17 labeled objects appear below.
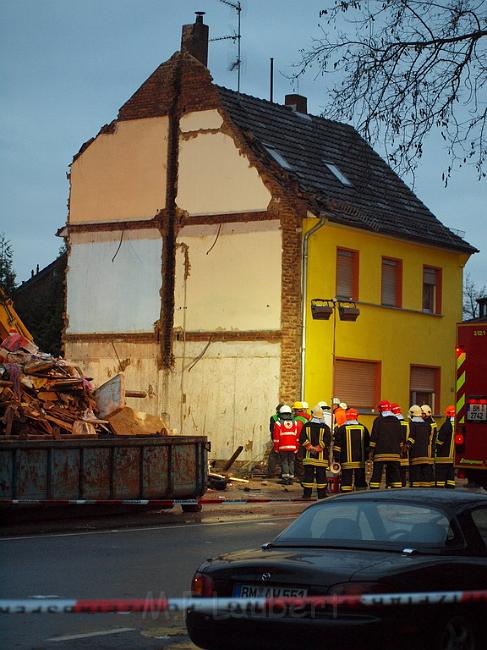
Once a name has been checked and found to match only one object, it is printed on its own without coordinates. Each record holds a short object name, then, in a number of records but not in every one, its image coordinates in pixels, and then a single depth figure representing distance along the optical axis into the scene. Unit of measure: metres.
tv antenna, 39.22
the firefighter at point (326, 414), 29.56
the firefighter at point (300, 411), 30.03
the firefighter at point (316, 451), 23.52
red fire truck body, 20.05
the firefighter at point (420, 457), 24.84
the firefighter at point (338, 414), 29.36
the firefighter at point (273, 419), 30.24
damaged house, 33.25
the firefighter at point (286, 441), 29.42
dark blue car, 7.34
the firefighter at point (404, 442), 24.83
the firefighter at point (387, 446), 23.72
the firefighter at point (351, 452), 23.33
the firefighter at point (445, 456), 25.67
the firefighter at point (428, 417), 25.97
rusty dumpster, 18.05
